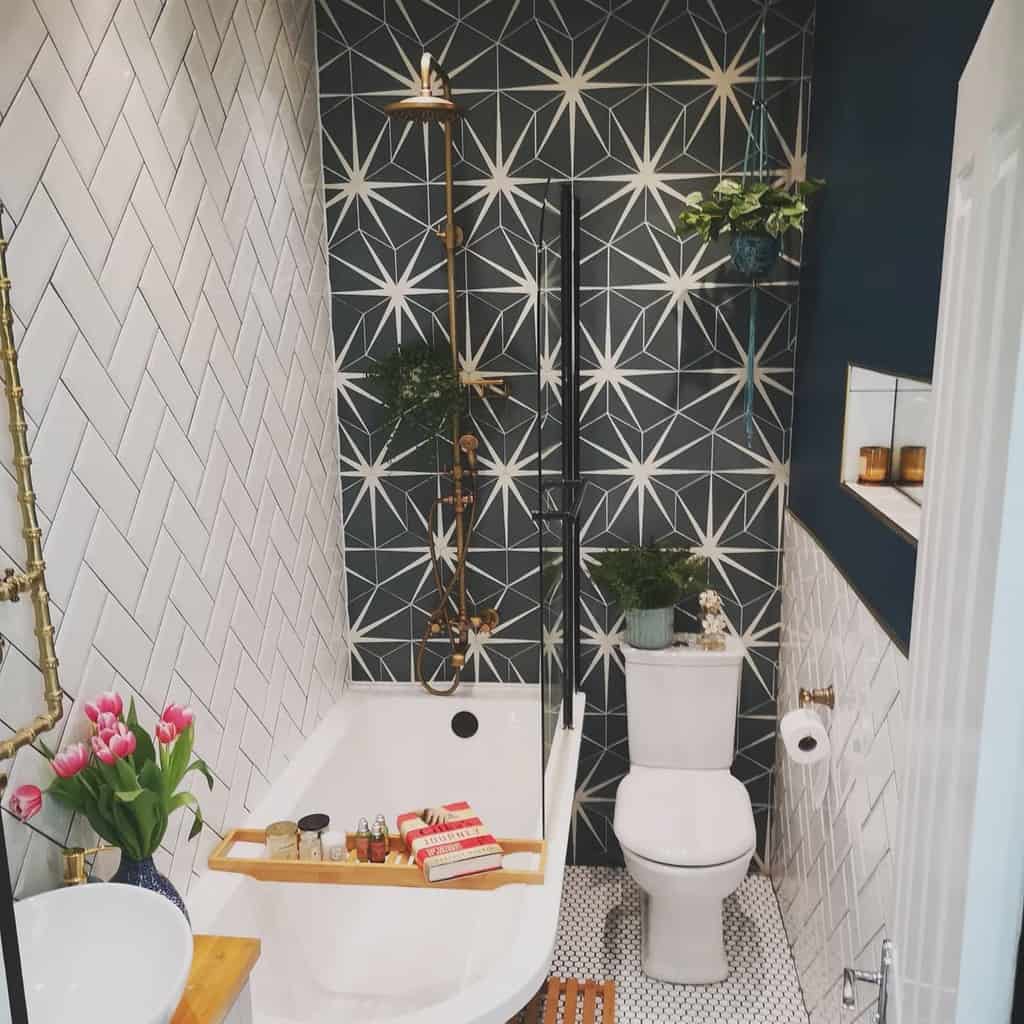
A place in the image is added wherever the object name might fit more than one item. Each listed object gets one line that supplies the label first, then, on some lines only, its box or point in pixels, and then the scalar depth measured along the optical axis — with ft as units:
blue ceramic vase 5.66
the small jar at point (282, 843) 7.69
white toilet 8.95
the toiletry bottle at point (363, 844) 7.91
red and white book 7.48
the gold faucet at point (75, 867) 5.39
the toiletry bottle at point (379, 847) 7.89
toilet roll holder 7.96
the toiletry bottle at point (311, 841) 7.78
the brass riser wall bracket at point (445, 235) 10.18
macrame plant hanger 9.66
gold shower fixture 10.20
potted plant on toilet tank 10.28
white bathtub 7.07
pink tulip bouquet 5.44
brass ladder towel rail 4.94
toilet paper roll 8.03
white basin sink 4.46
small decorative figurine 10.46
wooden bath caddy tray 7.50
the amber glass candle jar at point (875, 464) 8.00
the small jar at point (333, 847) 7.79
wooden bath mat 8.94
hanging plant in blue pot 8.89
